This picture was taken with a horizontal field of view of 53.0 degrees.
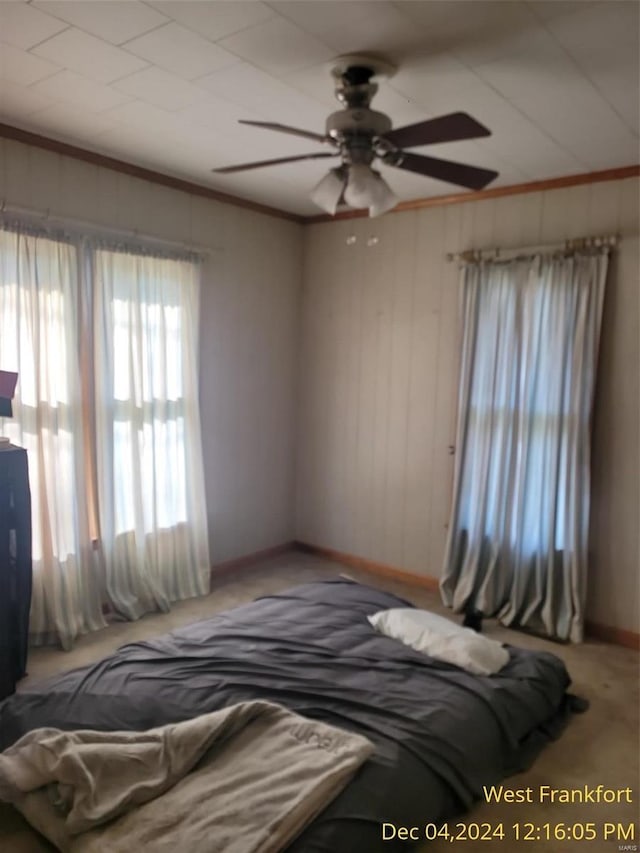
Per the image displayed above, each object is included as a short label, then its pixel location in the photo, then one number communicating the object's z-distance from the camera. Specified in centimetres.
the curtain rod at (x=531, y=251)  359
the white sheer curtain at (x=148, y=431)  366
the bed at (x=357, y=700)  197
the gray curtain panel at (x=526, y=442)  363
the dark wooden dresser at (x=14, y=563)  287
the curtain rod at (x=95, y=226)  320
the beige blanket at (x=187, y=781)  175
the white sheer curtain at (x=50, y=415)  323
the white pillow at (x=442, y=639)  267
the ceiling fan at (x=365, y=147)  223
